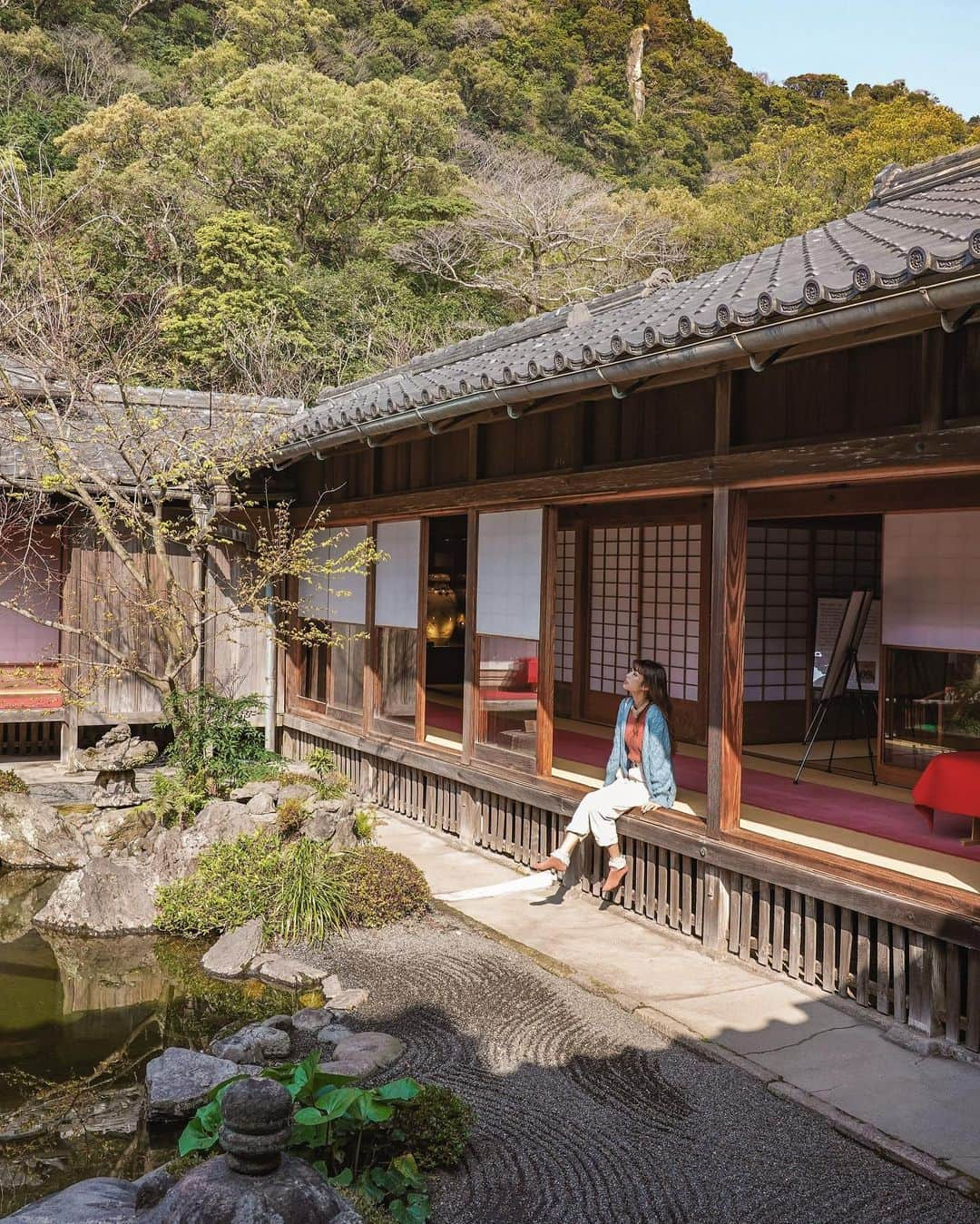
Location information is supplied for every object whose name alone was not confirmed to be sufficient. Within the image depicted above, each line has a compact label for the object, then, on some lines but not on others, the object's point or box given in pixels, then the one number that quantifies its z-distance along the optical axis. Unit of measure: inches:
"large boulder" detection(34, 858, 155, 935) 306.0
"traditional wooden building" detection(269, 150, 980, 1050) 215.3
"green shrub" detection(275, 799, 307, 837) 332.2
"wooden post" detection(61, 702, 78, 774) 511.8
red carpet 272.2
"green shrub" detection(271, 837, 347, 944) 282.5
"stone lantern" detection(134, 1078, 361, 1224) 126.3
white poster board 446.0
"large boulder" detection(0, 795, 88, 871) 373.4
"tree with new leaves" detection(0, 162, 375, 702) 397.7
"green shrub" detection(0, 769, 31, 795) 425.7
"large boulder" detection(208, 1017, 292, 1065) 211.0
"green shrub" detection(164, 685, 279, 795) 393.7
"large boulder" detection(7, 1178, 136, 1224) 142.5
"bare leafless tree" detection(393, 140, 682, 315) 1080.8
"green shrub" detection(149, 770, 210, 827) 359.6
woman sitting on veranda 292.0
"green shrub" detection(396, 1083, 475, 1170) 167.0
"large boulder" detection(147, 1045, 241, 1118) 194.1
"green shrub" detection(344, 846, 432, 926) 291.6
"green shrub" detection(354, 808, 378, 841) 347.9
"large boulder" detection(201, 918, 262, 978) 270.8
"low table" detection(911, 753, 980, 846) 253.3
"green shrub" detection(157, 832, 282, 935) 295.0
